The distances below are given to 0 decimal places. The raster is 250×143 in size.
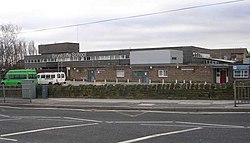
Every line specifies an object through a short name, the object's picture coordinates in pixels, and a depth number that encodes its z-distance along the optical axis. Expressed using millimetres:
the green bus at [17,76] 47875
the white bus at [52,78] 54934
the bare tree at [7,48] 59472
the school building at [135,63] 58325
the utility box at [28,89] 26125
